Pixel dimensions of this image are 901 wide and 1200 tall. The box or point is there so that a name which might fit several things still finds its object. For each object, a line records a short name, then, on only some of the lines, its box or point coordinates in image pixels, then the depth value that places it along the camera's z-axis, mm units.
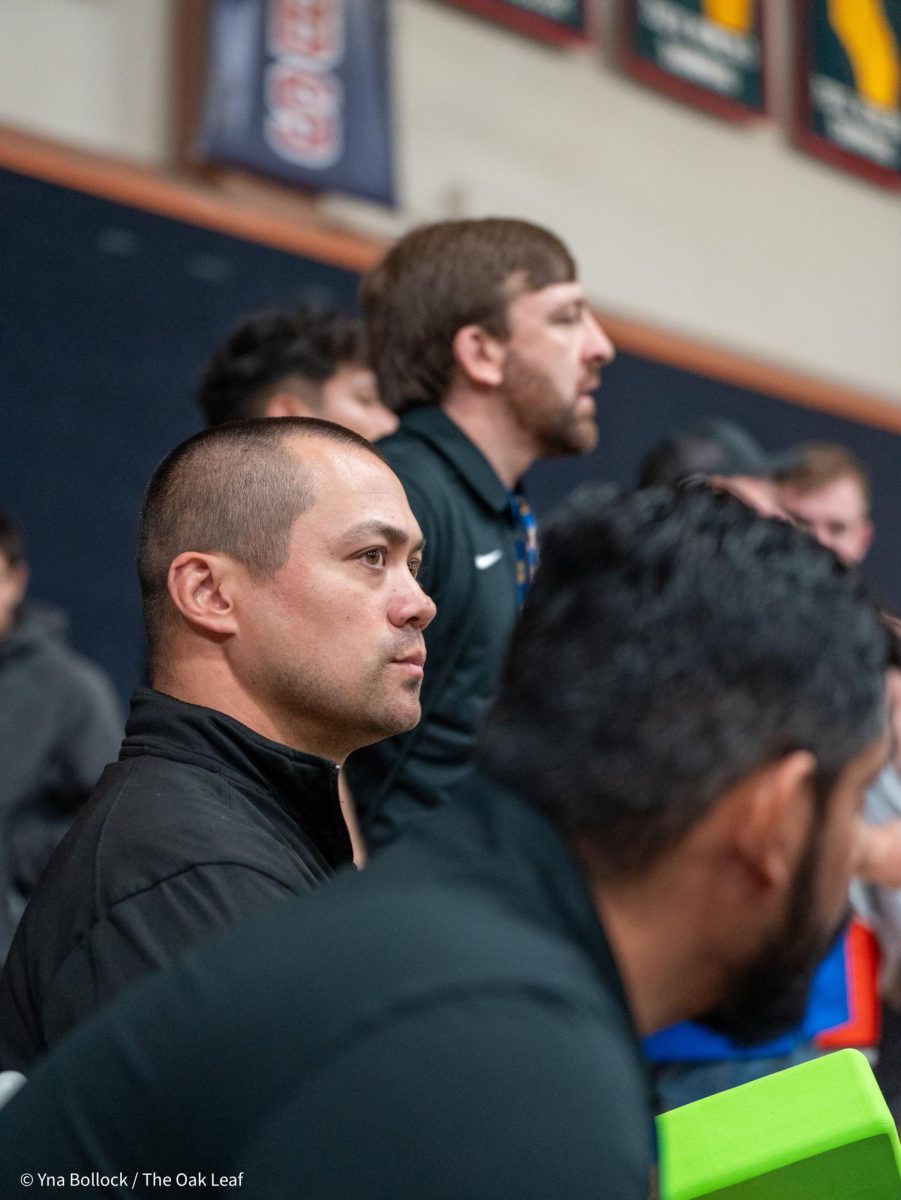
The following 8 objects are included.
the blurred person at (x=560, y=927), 1520
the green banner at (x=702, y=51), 10844
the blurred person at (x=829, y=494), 6410
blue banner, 8734
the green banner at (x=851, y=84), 11766
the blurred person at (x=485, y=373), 4352
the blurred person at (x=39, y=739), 5625
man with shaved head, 2578
